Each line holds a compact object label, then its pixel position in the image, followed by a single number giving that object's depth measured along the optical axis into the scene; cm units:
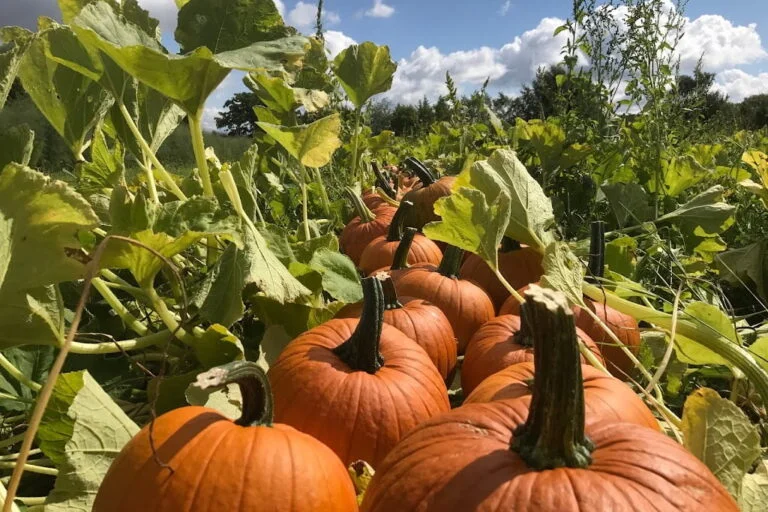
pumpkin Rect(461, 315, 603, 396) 165
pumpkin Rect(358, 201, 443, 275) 271
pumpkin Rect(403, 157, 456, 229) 316
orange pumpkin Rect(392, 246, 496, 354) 212
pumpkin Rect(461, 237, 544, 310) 228
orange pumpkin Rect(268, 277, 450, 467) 137
